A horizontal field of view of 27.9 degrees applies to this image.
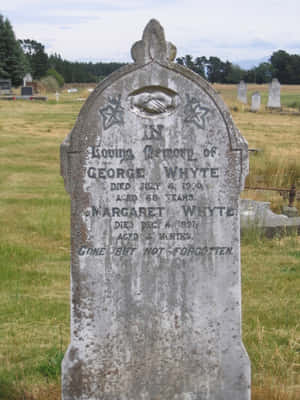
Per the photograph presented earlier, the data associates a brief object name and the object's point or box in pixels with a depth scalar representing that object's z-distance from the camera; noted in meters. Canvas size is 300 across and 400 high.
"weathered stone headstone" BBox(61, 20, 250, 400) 3.88
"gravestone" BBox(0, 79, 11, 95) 53.06
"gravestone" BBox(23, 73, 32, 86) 58.01
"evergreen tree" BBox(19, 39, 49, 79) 85.56
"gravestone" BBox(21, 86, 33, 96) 50.25
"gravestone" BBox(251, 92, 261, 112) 39.38
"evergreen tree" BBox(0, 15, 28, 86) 62.47
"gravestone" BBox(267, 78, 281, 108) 40.94
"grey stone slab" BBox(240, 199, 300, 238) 9.42
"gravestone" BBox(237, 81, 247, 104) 46.56
